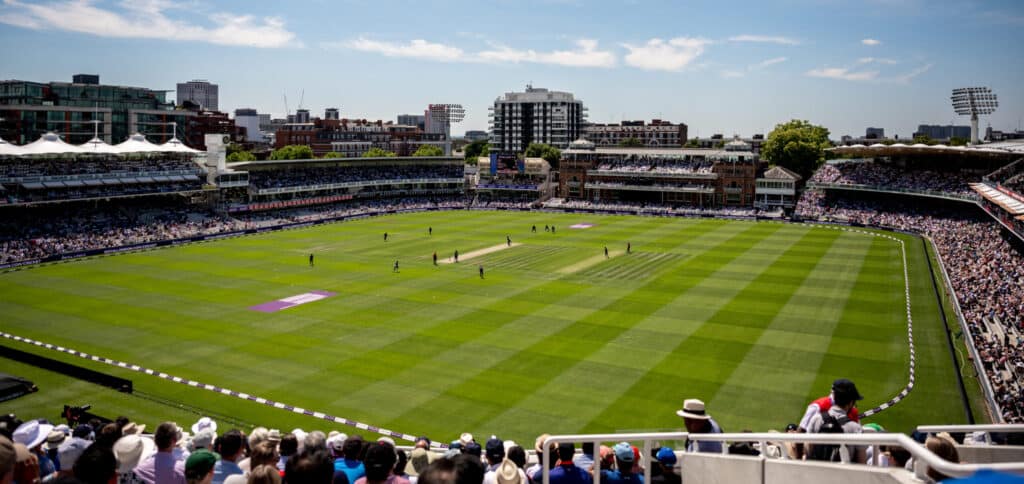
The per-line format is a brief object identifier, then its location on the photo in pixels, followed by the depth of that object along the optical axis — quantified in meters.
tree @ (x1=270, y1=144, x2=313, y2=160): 120.31
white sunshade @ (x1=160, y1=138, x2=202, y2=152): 72.25
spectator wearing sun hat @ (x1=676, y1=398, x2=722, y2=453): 7.82
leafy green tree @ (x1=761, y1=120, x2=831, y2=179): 102.50
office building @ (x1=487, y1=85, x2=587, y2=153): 159.50
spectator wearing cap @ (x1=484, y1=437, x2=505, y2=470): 10.05
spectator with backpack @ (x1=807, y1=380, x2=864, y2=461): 7.64
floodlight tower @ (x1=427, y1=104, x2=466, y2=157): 159.25
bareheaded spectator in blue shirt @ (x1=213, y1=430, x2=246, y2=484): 7.36
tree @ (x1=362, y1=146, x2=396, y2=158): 130.20
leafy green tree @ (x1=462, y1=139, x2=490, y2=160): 164.29
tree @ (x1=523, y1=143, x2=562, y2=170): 135.00
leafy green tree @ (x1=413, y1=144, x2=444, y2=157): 135.75
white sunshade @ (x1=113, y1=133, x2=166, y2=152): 68.66
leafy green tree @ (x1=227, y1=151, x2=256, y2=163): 105.24
